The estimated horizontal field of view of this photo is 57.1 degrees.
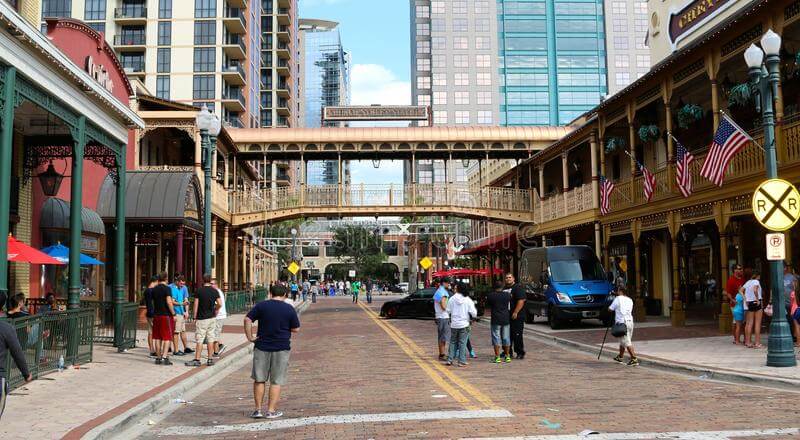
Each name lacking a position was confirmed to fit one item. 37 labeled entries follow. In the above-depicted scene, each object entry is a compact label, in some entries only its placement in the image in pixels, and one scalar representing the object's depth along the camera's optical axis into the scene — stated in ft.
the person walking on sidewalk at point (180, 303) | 51.98
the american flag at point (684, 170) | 65.51
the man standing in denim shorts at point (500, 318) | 48.78
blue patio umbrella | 63.21
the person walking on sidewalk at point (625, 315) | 45.91
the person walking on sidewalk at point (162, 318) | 48.21
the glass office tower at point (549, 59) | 386.32
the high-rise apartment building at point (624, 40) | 389.19
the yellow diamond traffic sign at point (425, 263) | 155.94
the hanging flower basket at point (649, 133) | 80.84
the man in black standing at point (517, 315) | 50.31
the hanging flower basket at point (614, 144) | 88.53
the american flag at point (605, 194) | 85.25
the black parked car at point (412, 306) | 103.35
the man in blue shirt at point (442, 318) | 50.21
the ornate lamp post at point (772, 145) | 41.04
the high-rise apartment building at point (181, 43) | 220.43
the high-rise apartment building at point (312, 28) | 636.32
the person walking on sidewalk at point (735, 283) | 55.83
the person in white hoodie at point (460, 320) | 47.01
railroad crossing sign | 42.29
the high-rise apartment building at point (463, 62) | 392.68
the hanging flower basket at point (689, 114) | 72.84
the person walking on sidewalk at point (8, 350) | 21.80
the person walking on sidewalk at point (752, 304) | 50.24
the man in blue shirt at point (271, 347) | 29.43
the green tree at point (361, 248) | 332.39
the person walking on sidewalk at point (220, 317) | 49.13
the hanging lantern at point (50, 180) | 64.90
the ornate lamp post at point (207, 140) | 55.01
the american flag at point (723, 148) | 54.70
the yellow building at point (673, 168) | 60.08
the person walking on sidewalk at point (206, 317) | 47.32
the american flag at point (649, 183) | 72.95
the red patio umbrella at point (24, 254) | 50.55
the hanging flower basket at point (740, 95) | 61.11
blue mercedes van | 73.92
